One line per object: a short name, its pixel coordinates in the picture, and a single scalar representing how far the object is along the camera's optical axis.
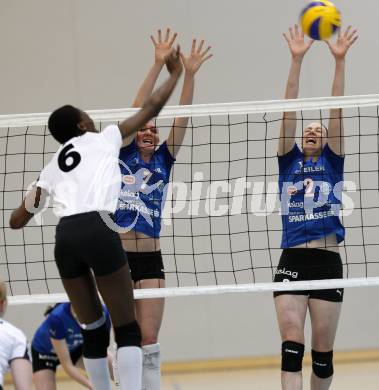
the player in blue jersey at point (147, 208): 10.83
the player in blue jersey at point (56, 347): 13.27
